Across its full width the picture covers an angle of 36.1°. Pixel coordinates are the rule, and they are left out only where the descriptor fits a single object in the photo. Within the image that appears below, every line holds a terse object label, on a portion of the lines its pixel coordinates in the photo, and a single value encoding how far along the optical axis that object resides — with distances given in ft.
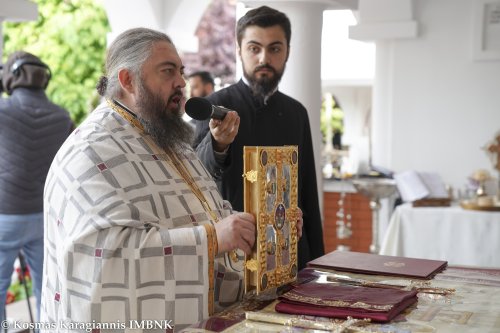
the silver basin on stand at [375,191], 24.90
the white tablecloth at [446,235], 20.43
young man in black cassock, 11.09
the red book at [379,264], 8.73
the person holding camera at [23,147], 15.35
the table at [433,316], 6.54
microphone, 8.23
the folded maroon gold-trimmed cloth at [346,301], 6.78
